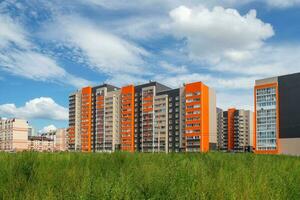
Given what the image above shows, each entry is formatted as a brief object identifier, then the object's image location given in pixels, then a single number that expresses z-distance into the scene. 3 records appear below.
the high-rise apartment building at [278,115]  74.88
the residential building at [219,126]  147.00
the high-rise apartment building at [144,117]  92.69
